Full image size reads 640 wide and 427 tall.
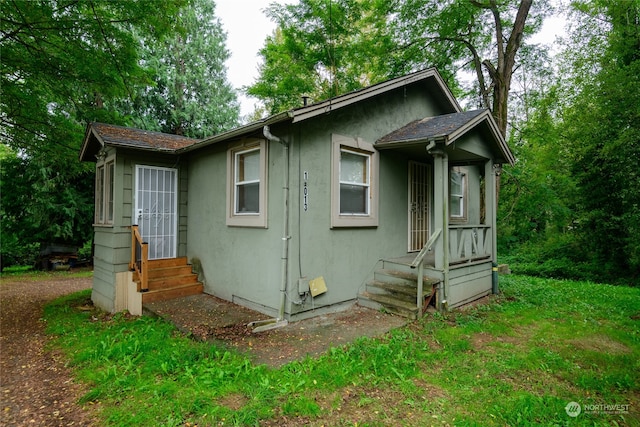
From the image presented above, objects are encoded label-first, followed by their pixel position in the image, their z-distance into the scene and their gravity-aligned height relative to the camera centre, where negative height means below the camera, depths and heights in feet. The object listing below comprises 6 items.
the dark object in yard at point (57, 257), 43.91 -5.78
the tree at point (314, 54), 51.90 +27.68
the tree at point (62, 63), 18.63 +10.07
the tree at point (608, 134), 30.53 +9.12
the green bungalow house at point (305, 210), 17.33 +0.48
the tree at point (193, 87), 51.75 +22.63
